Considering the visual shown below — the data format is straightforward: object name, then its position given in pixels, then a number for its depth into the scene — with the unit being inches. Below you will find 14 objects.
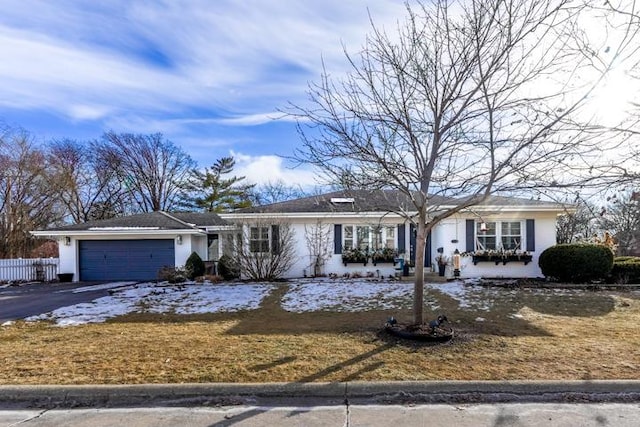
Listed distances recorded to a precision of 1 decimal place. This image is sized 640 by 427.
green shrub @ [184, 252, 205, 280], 658.8
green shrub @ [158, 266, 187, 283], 616.7
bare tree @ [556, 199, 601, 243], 827.1
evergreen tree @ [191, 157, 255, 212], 1392.7
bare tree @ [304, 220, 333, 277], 641.6
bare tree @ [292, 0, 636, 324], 226.5
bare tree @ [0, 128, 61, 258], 1016.2
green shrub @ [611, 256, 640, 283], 540.4
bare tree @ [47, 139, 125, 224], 1181.1
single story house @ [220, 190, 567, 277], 608.4
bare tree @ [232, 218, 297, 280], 605.9
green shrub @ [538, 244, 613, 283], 525.3
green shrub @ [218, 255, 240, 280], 631.2
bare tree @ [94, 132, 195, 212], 1355.8
